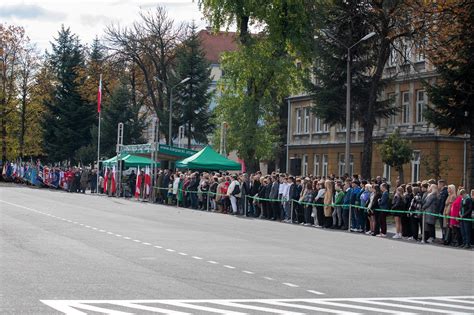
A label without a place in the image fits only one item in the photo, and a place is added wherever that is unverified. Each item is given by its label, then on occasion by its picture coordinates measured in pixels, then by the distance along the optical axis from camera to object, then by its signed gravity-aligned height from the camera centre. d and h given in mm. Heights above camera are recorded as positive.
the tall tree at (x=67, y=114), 95375 +7372
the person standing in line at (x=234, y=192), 44594 +306
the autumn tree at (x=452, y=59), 39219 +5638
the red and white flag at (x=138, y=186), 58656 +577
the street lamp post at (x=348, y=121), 45281 +3598
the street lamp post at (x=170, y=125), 75062 +5145
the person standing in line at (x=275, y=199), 40562 +41
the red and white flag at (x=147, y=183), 57406 +741
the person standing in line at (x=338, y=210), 35094 -246
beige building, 61938 +4044
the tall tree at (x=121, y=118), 89000 +6640
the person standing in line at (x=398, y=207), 31406 -78
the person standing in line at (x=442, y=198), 29766 +214
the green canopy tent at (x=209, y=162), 51656 +1793
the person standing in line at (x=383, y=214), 32156 -303
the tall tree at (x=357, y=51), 47812 +7632
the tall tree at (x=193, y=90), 81875 +8747
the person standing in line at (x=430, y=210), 29625 -123
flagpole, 68669 +1766
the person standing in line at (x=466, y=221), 27609 -374
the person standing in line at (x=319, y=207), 36500 -177
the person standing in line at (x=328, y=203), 35656 -19
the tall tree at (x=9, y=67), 95125 +11405
